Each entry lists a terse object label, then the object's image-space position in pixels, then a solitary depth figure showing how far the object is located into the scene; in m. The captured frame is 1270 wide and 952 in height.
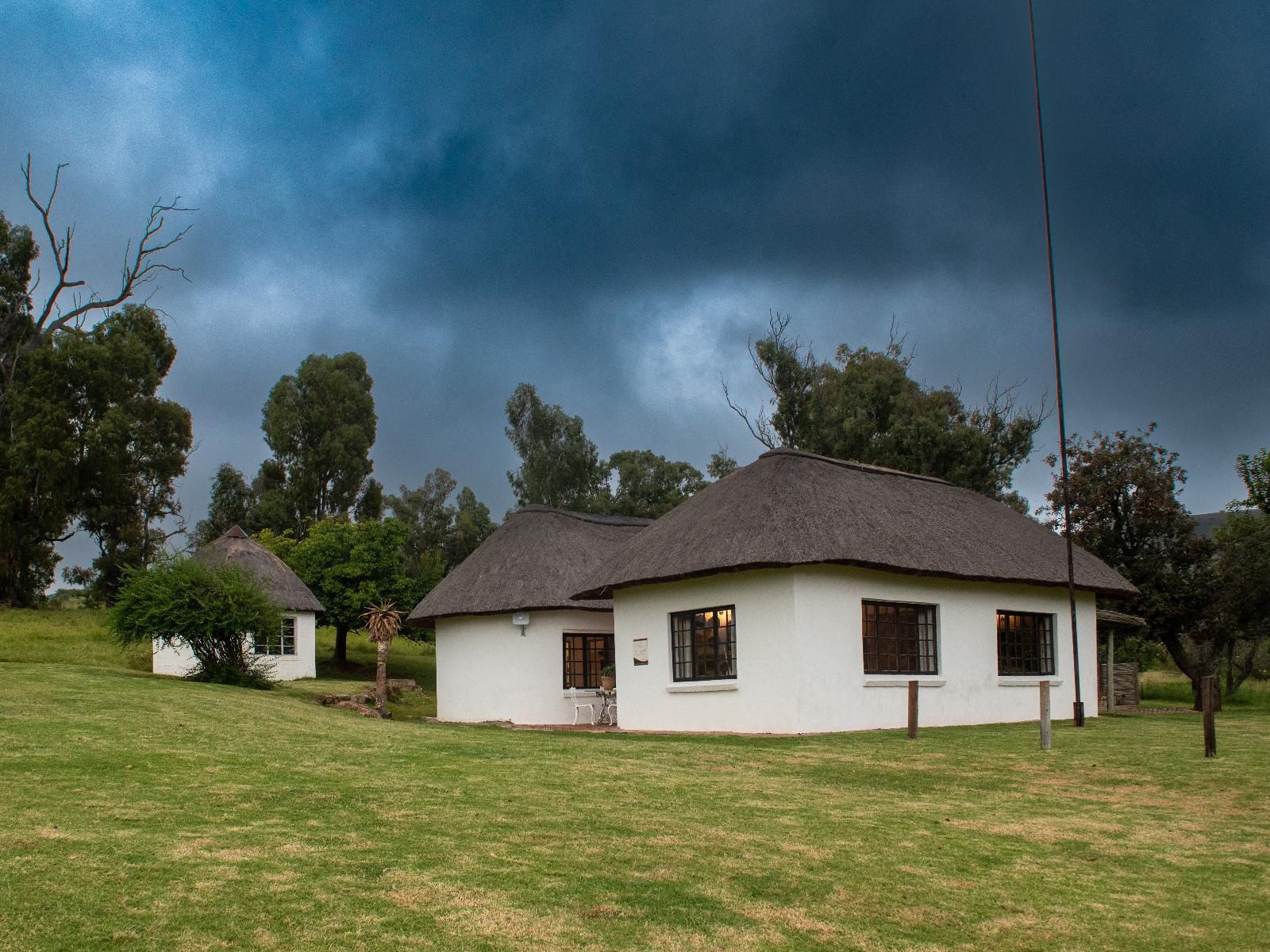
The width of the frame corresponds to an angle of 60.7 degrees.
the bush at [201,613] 21.81
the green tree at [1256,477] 31.16
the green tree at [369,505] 56.38
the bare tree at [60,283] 37.03
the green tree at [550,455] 55.81
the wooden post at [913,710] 15.02
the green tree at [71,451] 38.22
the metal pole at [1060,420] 17.16
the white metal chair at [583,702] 23.12
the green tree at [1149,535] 29.38
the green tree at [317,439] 54.69
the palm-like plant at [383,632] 22.75
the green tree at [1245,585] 27.81
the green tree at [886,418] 38.84
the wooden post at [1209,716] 13.08
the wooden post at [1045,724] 14.16
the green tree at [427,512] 60.28
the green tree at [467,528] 58.84
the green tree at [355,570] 37.22
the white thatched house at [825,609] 17.38
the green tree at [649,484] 52.66
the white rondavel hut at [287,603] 33.94
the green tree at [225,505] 56.72
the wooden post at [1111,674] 24.69
